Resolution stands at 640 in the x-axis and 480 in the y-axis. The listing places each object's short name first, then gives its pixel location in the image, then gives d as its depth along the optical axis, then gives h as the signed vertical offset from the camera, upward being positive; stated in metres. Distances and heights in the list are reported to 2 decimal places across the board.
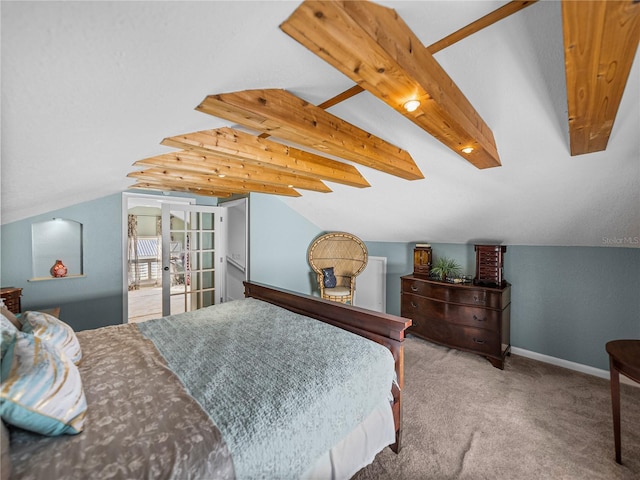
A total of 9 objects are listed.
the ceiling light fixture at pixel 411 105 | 1.31 +0.66
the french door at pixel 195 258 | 3.91 -0.30
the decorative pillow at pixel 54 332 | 1.43 -0.50
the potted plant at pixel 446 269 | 3.51 -0.40
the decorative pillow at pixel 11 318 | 1.46 -0.43
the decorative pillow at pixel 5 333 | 1.09 -0.41
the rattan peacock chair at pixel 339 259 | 4.43 -0.34
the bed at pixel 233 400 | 0.94 -0.72
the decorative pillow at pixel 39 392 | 0.93 -0.55
